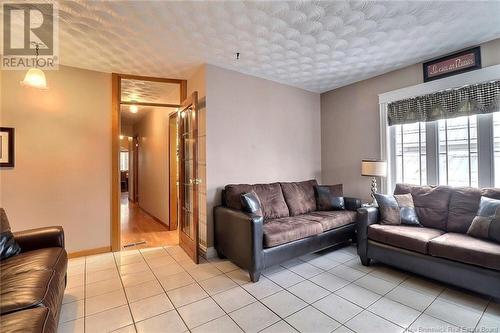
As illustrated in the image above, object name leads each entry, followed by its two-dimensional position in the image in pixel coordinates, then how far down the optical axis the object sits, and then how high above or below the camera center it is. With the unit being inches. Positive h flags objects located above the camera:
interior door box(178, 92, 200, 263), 121.4 -4.4
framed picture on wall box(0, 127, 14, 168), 110.6 +11.4
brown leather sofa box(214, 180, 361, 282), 100.9 -28.5
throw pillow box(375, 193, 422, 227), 114.8 -21.8
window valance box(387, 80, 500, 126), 107.3 +31.9
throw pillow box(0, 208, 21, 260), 76.5 -24.0
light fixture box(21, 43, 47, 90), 97.2 +38.3
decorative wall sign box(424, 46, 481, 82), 111.1 +51.0
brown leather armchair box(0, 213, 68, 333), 46.7 -28.7
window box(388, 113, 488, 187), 110.4 +7.3
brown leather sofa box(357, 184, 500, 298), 80.9 -30.2
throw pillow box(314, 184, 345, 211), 146.9 -19.5
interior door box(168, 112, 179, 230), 185.9 -2.4
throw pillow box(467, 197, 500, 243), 87.4 -21.9
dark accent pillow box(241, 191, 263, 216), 111.0 -17.4
